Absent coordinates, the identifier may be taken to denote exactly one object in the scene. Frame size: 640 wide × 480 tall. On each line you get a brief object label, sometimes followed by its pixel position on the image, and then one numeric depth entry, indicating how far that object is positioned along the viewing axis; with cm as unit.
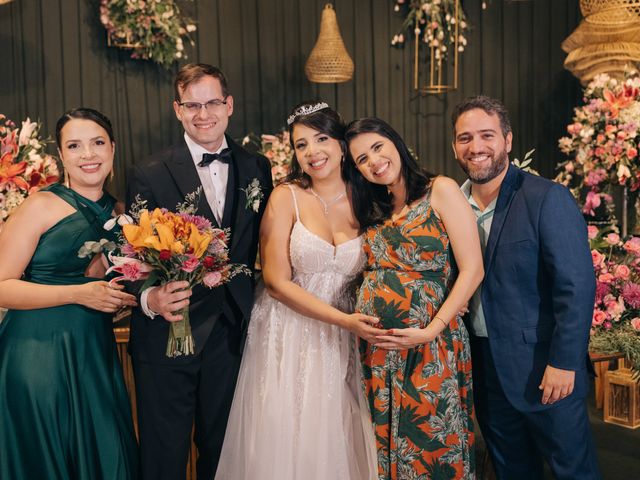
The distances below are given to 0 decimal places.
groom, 240
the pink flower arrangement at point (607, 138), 330
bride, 244
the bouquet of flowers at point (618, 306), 271
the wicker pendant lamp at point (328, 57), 512
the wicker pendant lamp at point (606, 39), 421
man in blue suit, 217
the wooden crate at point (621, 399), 377
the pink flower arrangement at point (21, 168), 283
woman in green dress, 228
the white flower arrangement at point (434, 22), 598
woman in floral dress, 232
